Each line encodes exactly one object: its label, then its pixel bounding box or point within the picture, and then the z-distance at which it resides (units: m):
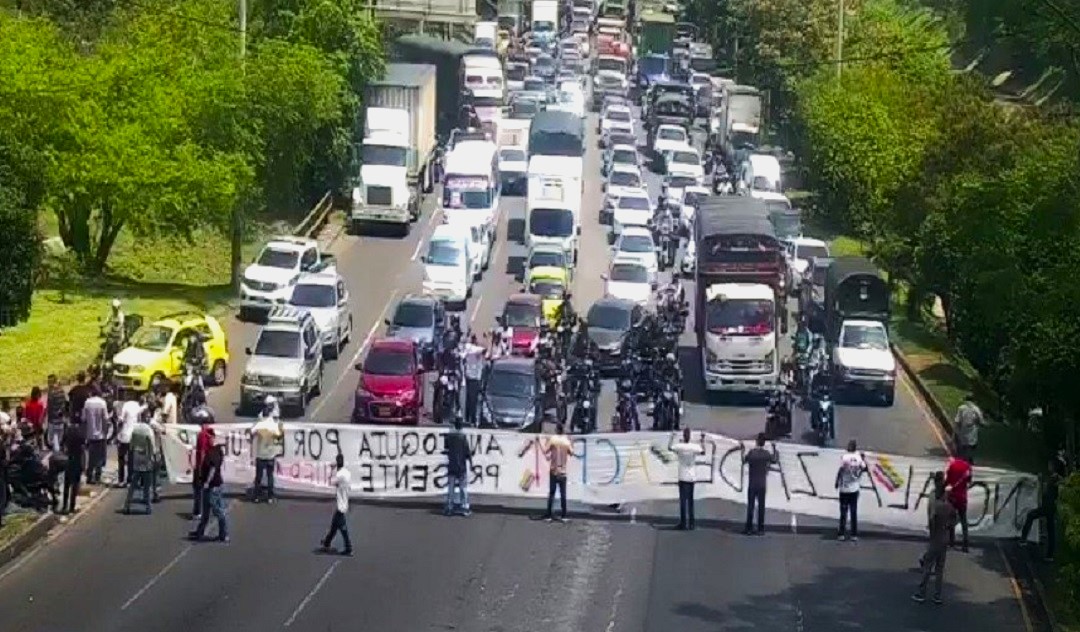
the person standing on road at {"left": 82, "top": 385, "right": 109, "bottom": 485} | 31.69
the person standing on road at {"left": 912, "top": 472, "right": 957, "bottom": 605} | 26.64
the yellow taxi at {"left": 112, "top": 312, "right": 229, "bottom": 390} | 39.75
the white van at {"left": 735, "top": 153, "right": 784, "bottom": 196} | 68.94
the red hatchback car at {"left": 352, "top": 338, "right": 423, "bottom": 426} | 38.84
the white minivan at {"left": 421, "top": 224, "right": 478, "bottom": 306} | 53.03
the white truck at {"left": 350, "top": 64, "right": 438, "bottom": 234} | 63.88
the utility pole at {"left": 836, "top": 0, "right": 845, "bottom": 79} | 77.95
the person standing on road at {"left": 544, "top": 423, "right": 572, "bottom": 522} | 30.97
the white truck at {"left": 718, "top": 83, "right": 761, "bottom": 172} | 80.12
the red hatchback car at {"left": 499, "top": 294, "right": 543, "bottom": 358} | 45.38
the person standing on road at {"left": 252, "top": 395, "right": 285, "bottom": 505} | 31.17
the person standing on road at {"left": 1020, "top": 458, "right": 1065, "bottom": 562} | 29.67
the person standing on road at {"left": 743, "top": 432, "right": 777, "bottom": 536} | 30.67
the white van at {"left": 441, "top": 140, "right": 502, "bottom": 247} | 61.41
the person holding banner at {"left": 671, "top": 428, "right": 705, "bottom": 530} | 30.78
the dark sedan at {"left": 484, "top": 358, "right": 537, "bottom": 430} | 38.22
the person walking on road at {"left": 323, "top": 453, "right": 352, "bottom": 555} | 28.12
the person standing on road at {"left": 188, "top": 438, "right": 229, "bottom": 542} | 28.81
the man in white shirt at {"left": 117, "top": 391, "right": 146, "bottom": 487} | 32.00
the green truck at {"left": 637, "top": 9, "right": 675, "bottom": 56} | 115.00
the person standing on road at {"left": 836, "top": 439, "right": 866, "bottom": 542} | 30.53
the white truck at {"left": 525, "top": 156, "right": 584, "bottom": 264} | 60.44
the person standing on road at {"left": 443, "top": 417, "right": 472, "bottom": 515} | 31.03
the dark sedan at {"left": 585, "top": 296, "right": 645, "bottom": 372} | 45.03
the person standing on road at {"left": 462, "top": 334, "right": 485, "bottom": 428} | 38.62
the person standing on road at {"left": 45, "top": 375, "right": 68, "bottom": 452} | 32.66
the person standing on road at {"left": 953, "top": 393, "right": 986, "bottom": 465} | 36.59
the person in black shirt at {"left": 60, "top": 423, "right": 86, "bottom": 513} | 30.28
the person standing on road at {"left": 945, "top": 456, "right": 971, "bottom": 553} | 29.53
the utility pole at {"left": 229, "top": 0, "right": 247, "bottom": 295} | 53.50
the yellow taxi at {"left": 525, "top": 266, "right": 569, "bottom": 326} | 51.78
